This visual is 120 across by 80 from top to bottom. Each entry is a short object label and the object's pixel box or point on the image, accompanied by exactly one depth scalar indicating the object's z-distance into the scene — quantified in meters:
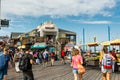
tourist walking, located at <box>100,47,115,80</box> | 4.12
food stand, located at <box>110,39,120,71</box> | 7.35
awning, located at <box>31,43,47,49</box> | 18.75
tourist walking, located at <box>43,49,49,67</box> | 10.25
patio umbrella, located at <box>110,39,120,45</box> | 7.72
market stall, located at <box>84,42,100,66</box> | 8.66
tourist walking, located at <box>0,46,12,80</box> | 4.08
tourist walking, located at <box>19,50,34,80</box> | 4.01
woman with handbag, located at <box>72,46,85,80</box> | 3.86
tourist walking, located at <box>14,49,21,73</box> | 7.36
